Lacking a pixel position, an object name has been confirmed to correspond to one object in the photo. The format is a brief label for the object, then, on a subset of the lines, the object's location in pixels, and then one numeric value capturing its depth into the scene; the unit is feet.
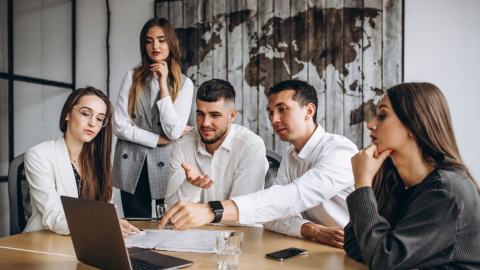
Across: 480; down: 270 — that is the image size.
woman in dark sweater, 3.70
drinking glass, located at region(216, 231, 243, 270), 3.98
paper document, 4.66
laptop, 3.69
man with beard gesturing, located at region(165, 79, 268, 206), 7.40
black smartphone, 4.30
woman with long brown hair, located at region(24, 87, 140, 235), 6.26
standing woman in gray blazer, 8.81
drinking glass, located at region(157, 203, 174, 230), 6.01
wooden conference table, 4.16
